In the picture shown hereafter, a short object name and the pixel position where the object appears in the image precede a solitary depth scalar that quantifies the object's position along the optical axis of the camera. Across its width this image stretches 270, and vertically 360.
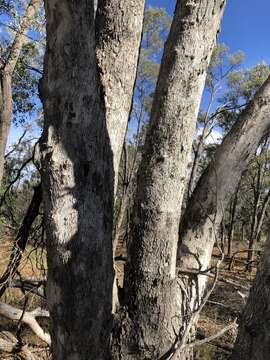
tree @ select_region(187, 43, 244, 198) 16.83
